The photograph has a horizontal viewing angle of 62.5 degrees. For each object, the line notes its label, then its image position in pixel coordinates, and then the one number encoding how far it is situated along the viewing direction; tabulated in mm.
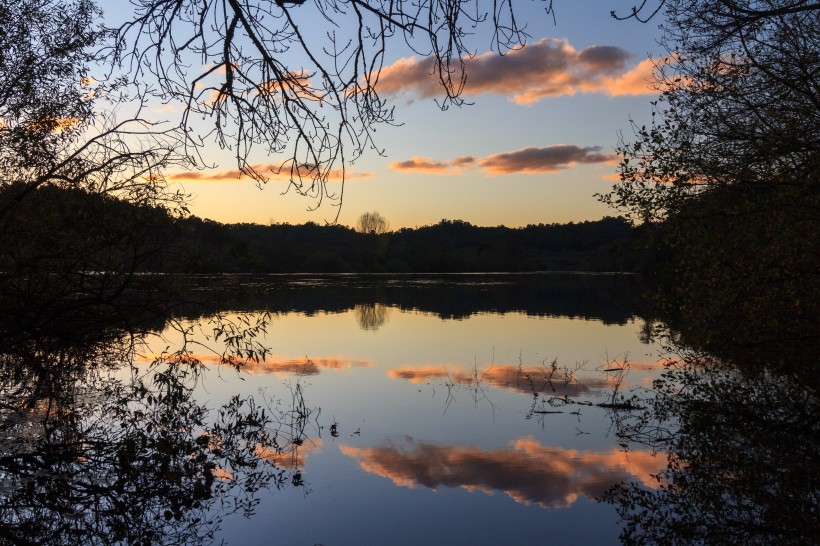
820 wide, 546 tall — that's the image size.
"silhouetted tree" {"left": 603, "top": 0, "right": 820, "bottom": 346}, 10133
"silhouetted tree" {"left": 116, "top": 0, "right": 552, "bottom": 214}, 5039
